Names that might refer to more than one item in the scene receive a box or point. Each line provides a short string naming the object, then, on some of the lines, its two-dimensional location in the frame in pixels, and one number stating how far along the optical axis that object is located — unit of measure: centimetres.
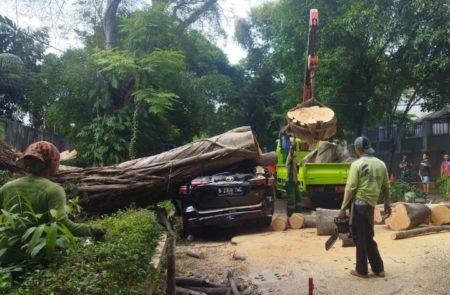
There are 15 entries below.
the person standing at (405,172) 1875
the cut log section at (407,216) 891
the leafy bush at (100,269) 287
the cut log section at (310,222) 1071
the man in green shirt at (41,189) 370
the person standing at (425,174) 1802
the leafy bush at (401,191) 1467
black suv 957
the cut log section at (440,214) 923
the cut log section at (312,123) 936
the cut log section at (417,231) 851
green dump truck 1220
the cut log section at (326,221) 954
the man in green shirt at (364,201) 638
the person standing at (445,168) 1776
